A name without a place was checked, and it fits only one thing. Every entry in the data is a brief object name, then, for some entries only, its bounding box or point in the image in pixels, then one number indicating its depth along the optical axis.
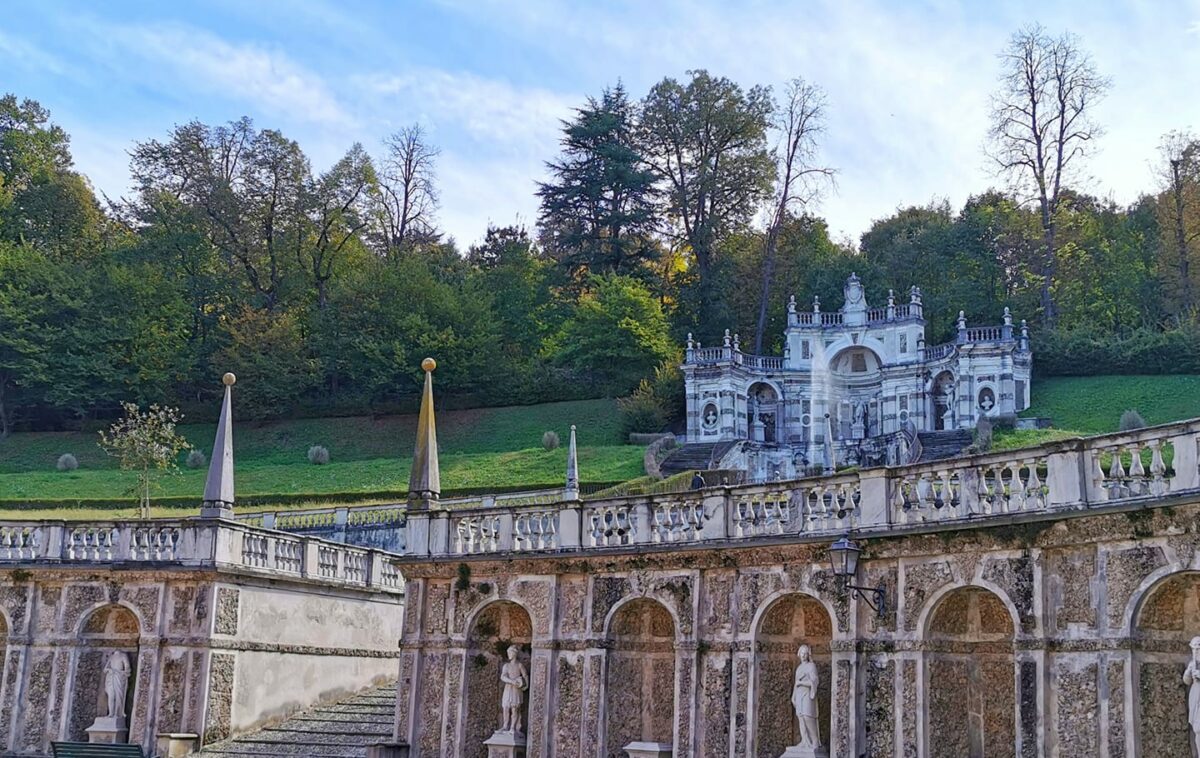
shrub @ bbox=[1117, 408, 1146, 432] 51.75
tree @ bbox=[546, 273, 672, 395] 68.88
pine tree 76.06
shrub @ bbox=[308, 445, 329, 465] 62.47
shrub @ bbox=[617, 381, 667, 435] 64.44
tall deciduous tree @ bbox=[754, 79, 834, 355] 70.50
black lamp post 15.69
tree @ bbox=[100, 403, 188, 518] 44.56
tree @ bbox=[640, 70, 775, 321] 75.00
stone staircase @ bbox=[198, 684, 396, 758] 22.30
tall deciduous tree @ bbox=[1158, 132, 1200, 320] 66.25
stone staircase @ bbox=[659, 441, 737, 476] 55.38
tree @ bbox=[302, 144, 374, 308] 76.62
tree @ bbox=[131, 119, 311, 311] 75.75
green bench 22.61
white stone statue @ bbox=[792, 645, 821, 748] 16.47
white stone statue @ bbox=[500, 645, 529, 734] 19.73
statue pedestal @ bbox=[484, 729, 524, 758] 19.55
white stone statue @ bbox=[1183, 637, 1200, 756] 13.03
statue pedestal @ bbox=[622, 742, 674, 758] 18.30
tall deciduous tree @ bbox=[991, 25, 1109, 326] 61.75
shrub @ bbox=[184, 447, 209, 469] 61.53
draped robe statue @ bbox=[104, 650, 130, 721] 23.19
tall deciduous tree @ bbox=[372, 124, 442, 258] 79.38
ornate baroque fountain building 60.81
